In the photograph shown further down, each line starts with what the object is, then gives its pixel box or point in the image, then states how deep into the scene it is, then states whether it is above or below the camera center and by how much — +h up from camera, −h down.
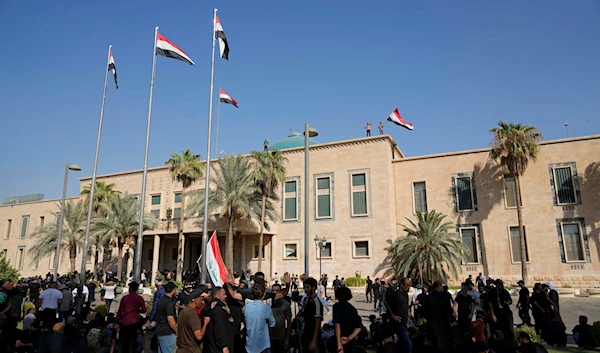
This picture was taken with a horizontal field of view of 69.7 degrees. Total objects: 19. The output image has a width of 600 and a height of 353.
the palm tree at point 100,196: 37.75 +5.80
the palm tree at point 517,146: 28.23 +7.51
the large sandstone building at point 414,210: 28.56 +3.76
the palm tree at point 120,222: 33.94 +3.21
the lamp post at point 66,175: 26.17 +5.36
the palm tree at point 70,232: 37.34 +2.72
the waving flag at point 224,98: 20.59 +7.76
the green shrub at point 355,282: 30.60 -1.35
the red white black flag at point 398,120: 31.37 +10.23
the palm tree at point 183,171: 34.12 +7.14
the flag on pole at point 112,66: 21.16 +9.51
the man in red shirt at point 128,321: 7.84 -1.04
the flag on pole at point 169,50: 18.42 +8.98
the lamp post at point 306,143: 14.25 +4.13
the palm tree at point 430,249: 27.28 +0.84
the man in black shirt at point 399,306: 7.86 -0.88
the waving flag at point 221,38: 19.17 +9.84
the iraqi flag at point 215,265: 11.64 -0.05
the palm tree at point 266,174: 31.94 +6.49
